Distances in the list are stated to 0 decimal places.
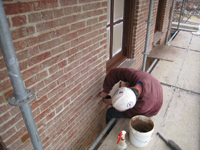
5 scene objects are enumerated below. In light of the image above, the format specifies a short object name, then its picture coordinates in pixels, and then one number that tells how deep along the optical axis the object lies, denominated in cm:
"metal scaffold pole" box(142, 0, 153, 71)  279
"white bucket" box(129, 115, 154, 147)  203
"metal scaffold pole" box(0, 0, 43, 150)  79
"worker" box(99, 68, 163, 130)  192
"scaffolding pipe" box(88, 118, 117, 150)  230
